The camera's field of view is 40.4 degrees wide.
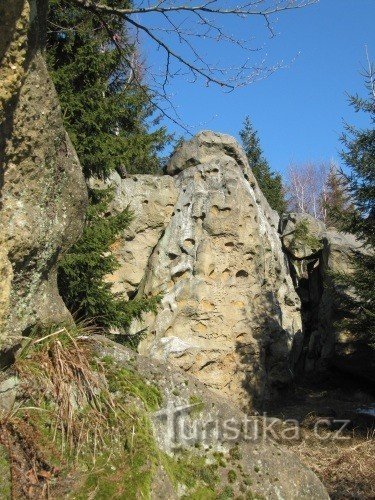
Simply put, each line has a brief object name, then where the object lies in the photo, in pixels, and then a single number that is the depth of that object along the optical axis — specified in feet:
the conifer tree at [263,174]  65.41
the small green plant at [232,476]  10.00
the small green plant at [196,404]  10.81
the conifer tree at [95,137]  23.12
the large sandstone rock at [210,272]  31.58
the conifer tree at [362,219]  26.12
